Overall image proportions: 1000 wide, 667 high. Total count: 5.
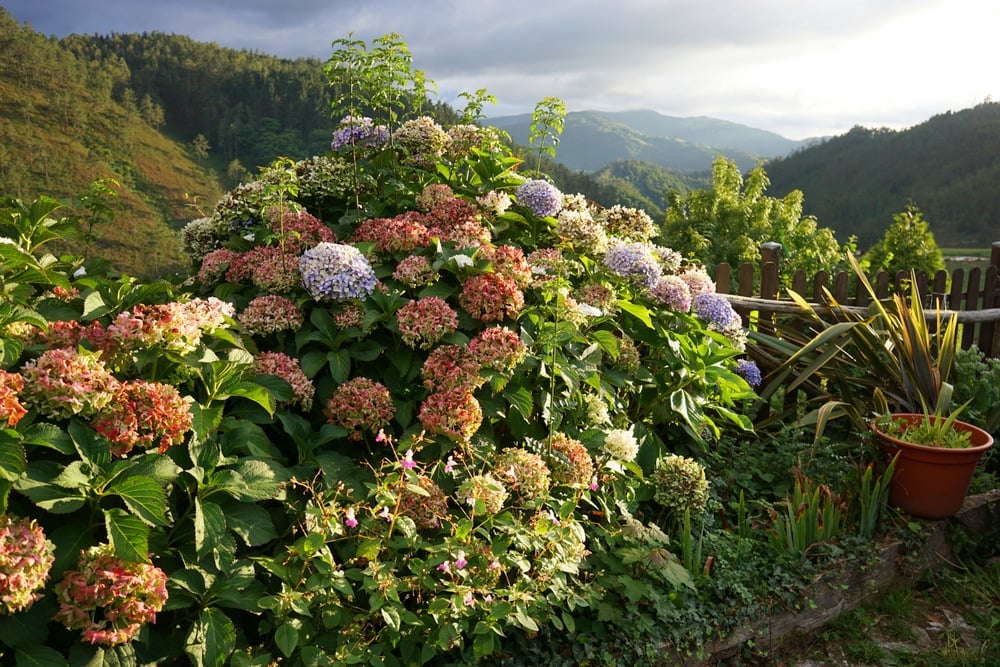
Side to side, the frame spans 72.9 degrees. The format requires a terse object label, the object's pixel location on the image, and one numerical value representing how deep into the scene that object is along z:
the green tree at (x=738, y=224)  9.20
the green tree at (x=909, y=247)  8.71
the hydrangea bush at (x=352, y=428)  1.64
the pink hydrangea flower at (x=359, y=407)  2.24
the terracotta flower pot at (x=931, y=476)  3.16
